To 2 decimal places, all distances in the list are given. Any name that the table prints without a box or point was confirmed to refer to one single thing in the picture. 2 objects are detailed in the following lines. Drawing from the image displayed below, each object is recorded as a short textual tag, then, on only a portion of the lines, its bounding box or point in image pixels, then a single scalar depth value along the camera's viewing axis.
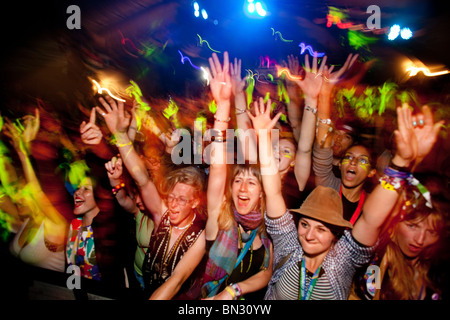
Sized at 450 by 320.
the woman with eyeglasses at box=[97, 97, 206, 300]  2.14
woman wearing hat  1.57
